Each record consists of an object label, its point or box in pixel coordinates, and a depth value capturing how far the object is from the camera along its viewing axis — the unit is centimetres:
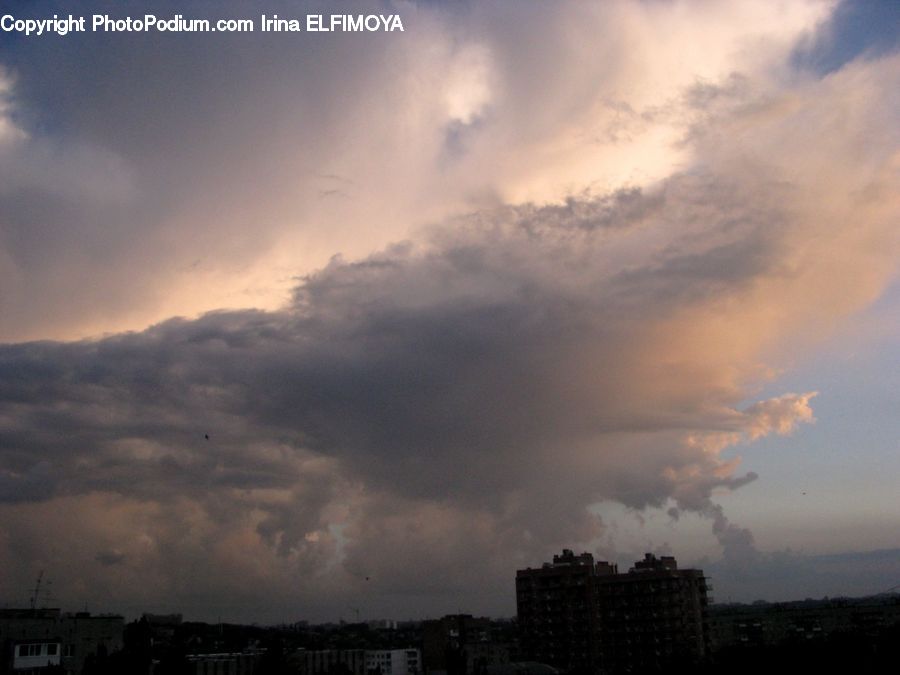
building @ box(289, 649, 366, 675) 12281
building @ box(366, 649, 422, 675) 15295
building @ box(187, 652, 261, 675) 10912
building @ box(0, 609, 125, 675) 8538
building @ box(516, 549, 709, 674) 13300
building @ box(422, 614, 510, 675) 14725
